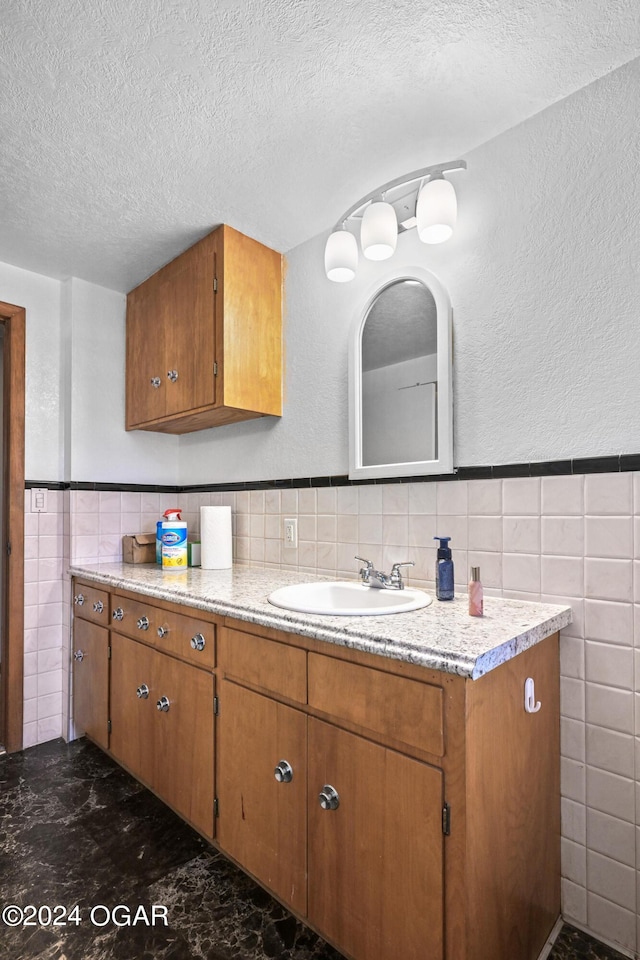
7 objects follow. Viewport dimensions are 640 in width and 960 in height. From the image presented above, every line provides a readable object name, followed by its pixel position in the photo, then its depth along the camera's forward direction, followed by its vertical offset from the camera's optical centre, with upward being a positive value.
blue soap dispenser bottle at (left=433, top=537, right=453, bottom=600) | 1.44 -0.27
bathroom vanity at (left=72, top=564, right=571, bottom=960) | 0.97 -0.66
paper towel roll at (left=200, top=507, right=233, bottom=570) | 2.19 -0.25
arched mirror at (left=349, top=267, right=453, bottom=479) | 1.63 +0.35
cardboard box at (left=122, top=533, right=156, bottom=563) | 2.47 -0.33
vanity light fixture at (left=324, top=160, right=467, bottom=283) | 1.51 +0.86
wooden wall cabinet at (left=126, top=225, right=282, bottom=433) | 2.02 +0.63
